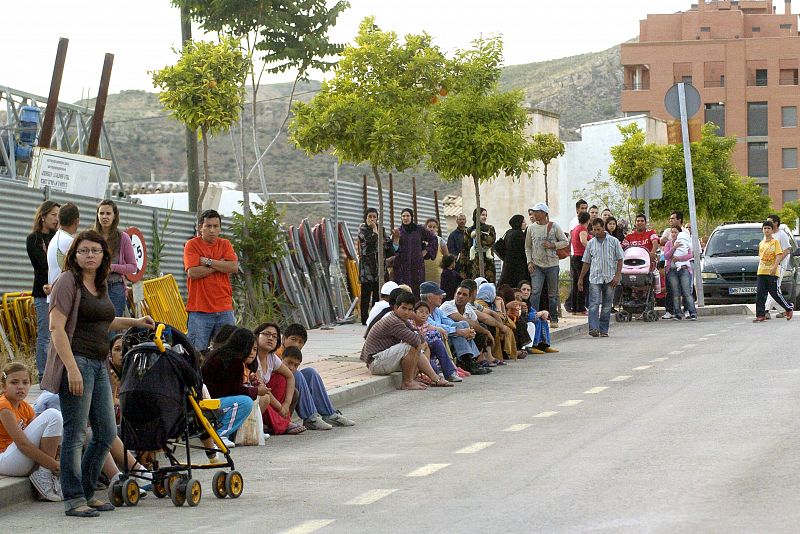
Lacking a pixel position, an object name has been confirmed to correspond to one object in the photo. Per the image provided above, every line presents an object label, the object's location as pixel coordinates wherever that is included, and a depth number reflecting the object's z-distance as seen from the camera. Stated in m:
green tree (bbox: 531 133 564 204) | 45.69
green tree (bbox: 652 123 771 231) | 60.53
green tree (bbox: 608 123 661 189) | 39.09
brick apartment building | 111.56
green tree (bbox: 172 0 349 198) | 29.12
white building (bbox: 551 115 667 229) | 63.41
